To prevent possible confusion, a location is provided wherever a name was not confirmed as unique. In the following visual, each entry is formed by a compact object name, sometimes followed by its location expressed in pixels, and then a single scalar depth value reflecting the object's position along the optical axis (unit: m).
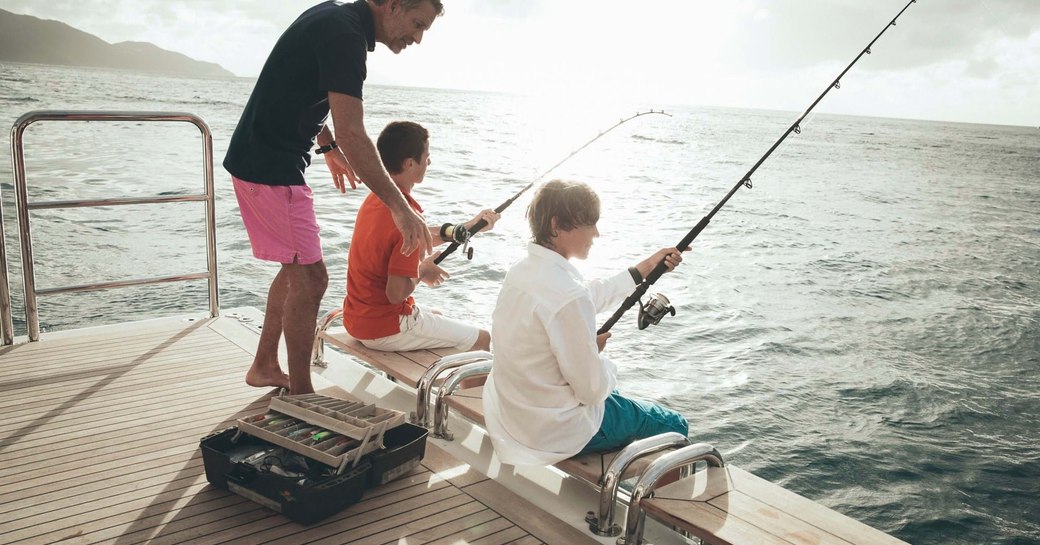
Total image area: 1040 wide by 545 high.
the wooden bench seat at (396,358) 3.15
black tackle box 2.27
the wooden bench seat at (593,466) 2.32
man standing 2.64
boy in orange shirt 3.20
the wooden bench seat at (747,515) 2.09
